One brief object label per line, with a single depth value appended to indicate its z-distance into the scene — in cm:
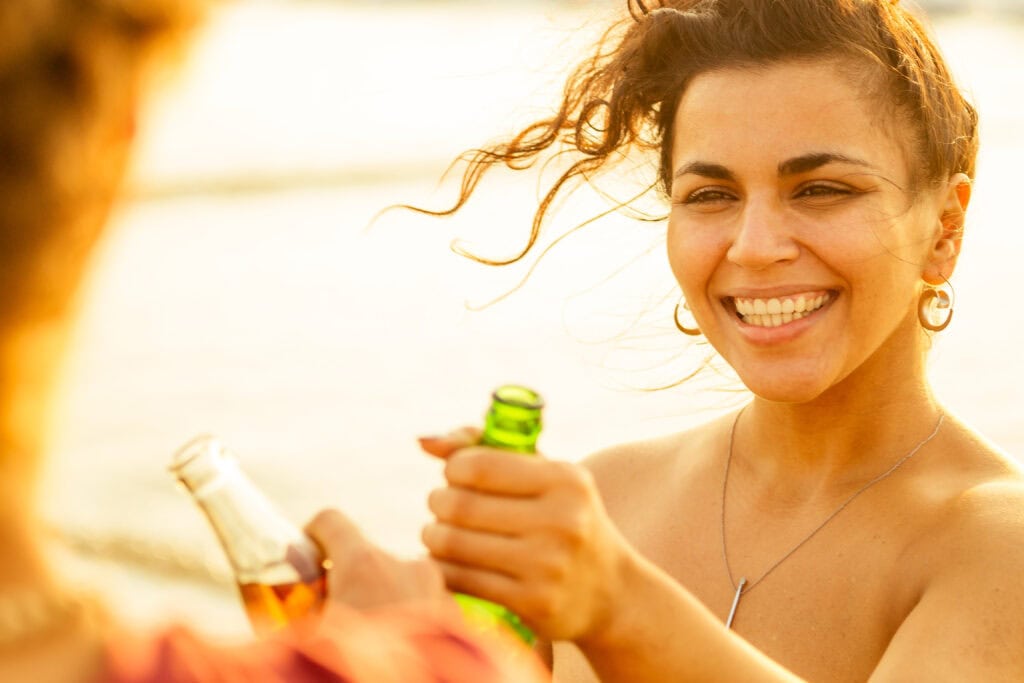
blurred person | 68
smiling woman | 120
